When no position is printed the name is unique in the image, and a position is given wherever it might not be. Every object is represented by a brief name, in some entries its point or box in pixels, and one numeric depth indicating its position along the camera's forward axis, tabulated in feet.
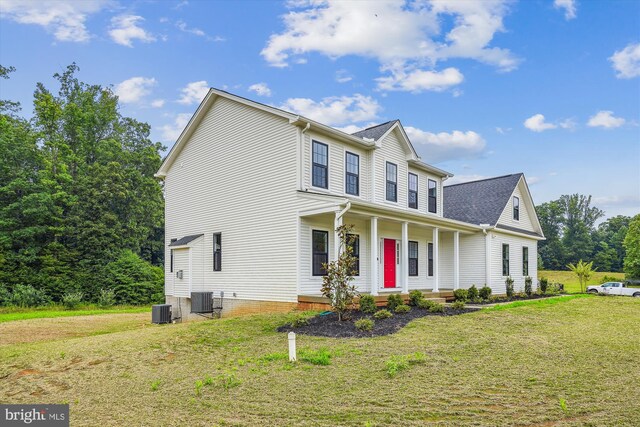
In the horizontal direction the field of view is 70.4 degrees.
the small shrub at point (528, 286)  74.10
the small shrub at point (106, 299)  91.04
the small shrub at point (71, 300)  84.64
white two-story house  48.03
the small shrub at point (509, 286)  68.62
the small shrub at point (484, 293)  61.26
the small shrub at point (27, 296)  82.38
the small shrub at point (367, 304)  42.50
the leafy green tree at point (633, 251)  140.15
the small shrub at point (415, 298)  48.39
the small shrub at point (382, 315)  39.53
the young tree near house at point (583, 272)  98.53
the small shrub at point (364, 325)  34.99
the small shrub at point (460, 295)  56.75
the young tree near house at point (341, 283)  38.70
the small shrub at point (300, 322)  36.83
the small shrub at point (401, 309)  43.21
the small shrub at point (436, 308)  45.01
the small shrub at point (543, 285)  80.89
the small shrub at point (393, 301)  44.78
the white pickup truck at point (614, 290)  104.93
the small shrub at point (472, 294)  59.36
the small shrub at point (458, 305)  48.32
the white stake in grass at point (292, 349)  26.40
